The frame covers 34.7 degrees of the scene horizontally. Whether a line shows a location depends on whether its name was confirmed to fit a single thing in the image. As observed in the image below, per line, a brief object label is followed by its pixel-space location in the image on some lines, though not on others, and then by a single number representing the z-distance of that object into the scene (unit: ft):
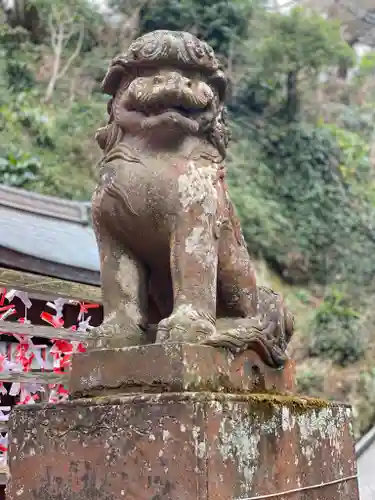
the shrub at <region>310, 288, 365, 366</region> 32.09
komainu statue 6.58
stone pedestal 5.59
